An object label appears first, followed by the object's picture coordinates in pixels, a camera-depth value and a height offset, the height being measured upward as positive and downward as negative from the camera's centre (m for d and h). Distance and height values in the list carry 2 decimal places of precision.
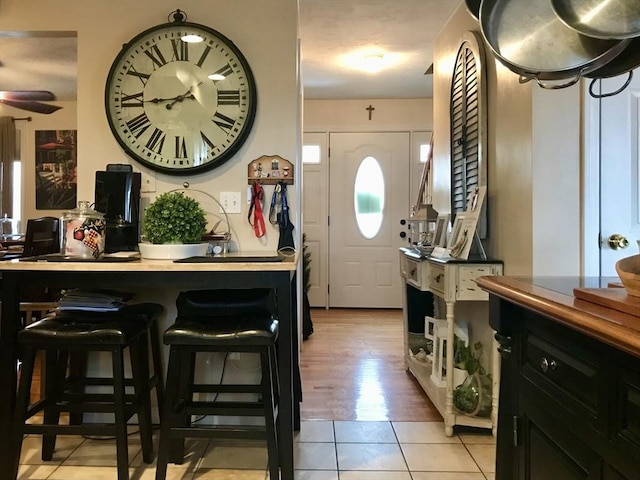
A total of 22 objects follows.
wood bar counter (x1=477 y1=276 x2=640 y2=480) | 0.79 -0.30
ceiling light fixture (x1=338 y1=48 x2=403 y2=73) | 4.18 +1.62
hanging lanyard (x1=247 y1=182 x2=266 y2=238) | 2.32 +0.12
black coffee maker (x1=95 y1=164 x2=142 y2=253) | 2.12 +0.14
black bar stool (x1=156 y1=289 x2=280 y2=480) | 1.71 -0.43
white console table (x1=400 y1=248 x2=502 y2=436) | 2.32 -0.30
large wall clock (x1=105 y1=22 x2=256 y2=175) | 2.30 +0.66
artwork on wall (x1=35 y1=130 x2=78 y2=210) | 5.71 +0.80
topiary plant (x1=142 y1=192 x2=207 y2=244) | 1.94 +0.05
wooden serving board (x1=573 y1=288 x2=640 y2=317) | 0.81 -0.12
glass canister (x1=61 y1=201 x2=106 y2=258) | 1.89 -0.01
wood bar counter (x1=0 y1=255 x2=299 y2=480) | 1.72 -0.18
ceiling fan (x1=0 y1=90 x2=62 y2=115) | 3.87 +1.14
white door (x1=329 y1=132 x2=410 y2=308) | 5.71 +0.25
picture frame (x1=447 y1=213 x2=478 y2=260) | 2.38 -0.01
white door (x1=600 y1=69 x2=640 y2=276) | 2.04 +0.28
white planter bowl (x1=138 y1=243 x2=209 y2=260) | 1.91 -0.07
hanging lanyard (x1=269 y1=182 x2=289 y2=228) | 2.31 +0.13
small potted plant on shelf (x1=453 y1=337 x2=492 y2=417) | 2.39 -0.82
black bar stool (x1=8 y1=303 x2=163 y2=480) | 1.74 -0.60
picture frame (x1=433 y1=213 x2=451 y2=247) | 2.89 +0.03
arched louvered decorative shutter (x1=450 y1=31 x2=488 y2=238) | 2.58 +0.66
